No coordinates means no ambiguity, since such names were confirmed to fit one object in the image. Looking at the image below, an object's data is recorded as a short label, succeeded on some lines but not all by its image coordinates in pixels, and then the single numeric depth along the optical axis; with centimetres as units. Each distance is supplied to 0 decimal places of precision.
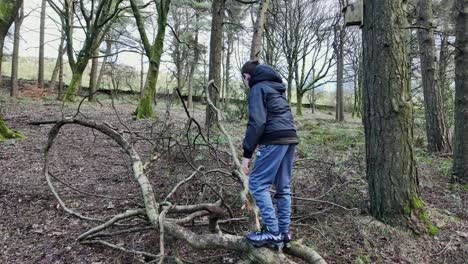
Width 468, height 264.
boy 304
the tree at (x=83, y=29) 1518
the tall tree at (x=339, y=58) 2130
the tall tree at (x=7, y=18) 757
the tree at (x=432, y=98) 846
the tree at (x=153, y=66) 1205
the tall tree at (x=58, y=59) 2122
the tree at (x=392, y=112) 402
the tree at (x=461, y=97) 598
